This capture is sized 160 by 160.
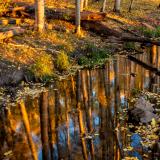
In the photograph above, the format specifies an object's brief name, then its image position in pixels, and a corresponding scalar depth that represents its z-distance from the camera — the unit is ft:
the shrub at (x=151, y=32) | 98.20
